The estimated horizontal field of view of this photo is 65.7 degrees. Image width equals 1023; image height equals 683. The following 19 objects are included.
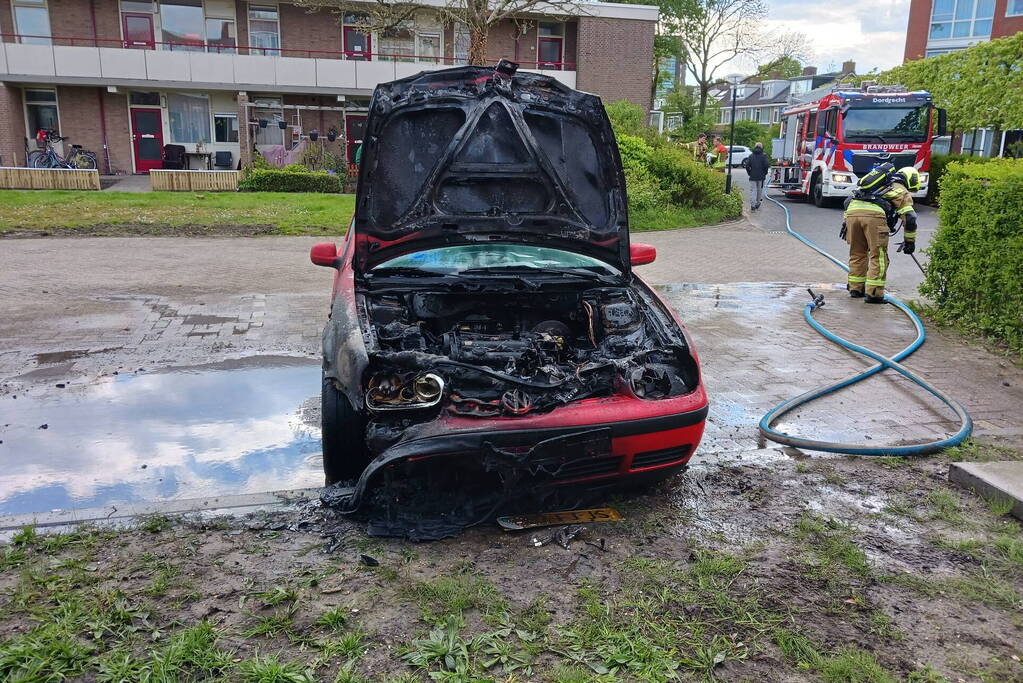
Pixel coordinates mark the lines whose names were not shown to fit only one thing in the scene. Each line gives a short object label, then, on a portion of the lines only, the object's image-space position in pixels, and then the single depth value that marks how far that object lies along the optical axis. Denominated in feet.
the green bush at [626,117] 68.80
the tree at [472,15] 55.37
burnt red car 12.32
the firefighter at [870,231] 30.22
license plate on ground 13.00
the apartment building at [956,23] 110.42
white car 144.82
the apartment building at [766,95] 237.25
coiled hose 16.51
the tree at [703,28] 145.18
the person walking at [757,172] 63.41
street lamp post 67.24
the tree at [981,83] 64.34
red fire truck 60.85
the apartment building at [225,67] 83.66
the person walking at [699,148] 80.80
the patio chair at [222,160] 88.89
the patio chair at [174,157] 86.43
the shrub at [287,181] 69.56
